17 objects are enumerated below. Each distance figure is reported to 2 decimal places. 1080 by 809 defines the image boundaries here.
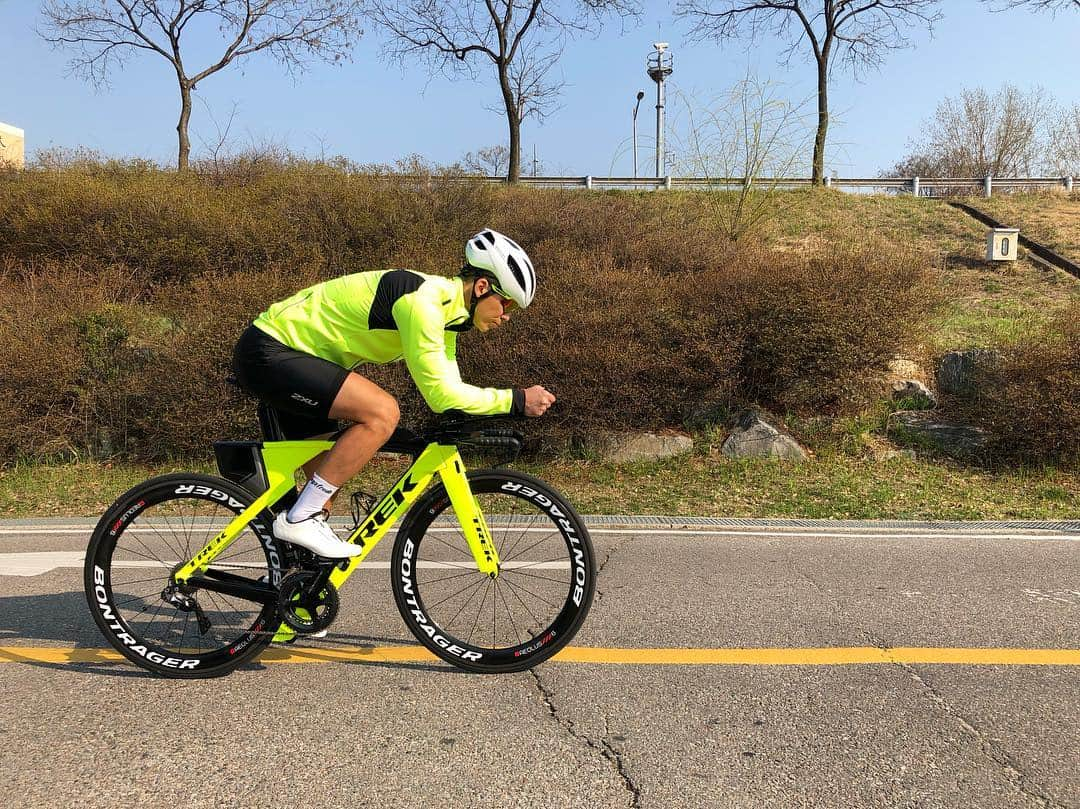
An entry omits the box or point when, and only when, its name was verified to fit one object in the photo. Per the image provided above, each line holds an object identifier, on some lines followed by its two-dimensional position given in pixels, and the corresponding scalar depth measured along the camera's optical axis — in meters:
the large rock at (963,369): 10.15
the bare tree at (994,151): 44.25
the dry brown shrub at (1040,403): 8.69
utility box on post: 17.58
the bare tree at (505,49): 30.59
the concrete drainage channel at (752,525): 6.81
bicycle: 3.75
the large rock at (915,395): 10.23
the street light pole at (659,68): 50.00
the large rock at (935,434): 9.22
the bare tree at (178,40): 27.16
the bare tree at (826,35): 30.30
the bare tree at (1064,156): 39.20
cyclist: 3.47
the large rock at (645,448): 9.31
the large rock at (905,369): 10.52
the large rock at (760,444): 9.25
